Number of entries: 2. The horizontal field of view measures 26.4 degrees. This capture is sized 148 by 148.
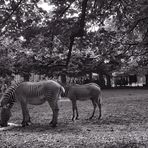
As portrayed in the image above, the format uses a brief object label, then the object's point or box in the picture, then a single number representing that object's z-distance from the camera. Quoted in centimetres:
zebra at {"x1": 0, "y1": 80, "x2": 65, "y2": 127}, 1168
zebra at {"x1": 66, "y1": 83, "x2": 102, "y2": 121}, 1384
